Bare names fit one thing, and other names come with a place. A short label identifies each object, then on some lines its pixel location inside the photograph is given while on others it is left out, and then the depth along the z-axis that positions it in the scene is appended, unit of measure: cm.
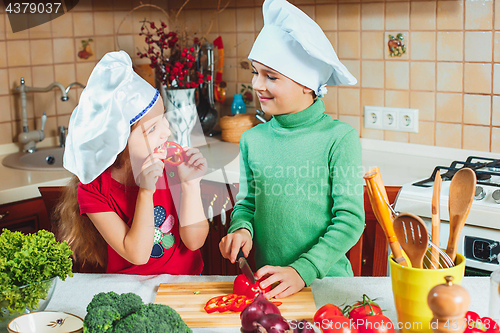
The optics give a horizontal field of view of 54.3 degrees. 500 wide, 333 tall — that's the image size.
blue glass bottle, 219
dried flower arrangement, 197
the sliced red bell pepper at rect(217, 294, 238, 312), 79
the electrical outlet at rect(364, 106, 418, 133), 184
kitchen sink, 178
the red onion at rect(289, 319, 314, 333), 60
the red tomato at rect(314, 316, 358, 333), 63
